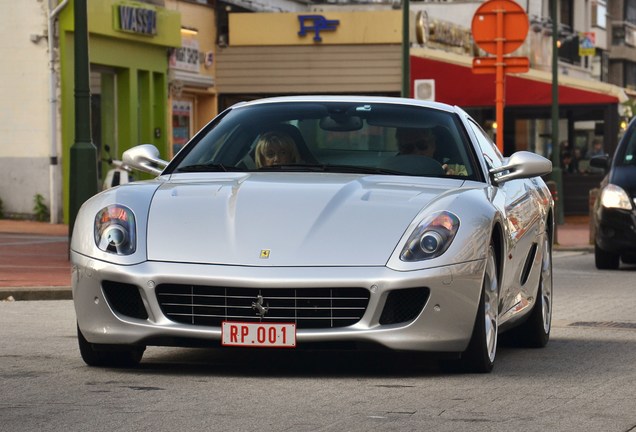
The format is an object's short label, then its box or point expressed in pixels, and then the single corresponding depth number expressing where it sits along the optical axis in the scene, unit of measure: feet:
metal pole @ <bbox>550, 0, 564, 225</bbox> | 116.06
